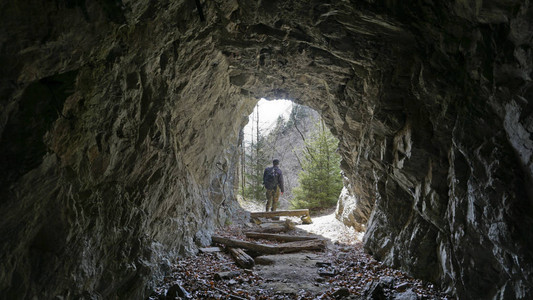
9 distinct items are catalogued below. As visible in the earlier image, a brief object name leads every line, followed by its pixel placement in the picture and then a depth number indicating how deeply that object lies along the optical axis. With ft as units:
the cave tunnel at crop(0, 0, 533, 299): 9.85
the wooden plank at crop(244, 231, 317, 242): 34.05
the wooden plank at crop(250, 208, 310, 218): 47.83
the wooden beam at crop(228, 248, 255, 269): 26.02
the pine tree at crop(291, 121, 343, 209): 53.52
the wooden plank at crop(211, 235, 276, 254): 29.81
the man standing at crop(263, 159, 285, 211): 51.78
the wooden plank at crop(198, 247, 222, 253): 28.84
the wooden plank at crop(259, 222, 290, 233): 39.04
